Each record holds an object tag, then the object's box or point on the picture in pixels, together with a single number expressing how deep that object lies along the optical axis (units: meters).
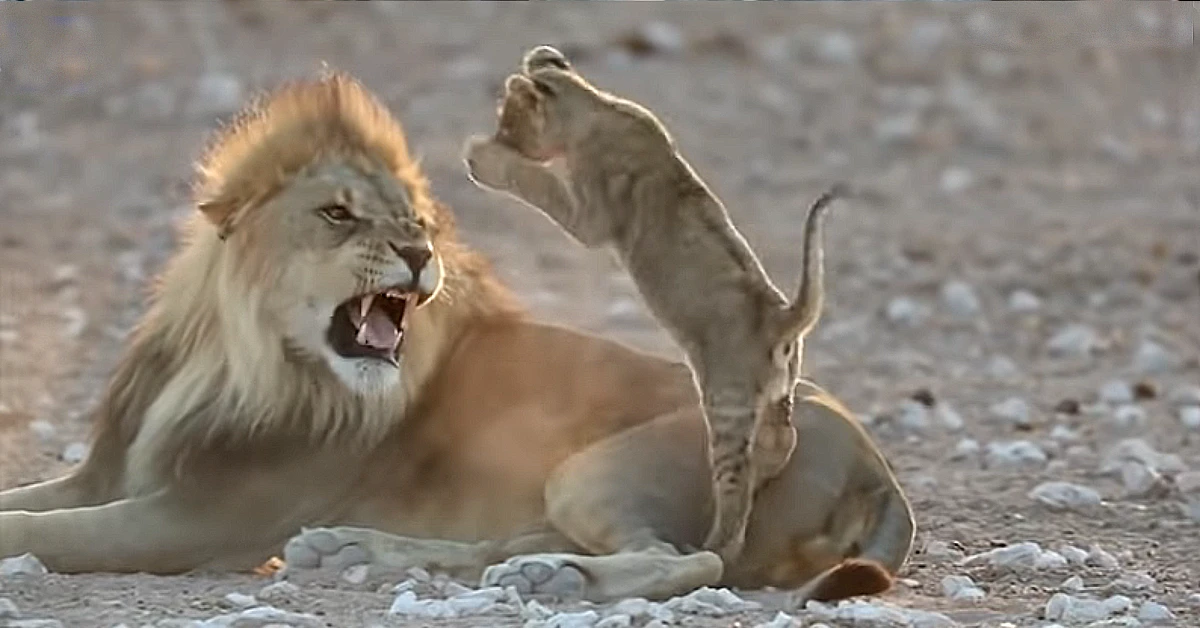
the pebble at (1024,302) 17.31
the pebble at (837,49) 25.52
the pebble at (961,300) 17.17
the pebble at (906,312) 16.86
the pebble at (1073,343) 16.20
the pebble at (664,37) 25.02
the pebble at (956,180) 21.50
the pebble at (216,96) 22.75
